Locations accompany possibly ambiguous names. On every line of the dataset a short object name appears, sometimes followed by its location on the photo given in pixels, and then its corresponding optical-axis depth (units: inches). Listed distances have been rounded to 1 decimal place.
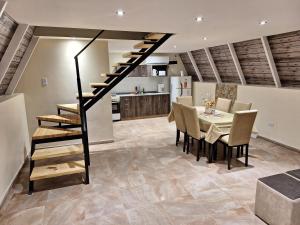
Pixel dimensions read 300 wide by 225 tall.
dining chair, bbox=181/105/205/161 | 148.1
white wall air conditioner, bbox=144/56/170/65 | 295.3
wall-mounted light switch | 175.7
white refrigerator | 302.0
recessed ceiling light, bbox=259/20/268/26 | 121.9
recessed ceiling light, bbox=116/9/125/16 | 95.0
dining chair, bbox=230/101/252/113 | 165.2
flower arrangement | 175.8
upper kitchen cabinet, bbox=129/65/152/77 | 301.1
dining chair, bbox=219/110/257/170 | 129.0
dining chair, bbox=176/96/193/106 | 216.6
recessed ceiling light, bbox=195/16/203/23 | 109.2
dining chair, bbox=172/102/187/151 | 170.8
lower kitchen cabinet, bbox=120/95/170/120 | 292.5
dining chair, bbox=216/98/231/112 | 194.1
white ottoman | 79.7
